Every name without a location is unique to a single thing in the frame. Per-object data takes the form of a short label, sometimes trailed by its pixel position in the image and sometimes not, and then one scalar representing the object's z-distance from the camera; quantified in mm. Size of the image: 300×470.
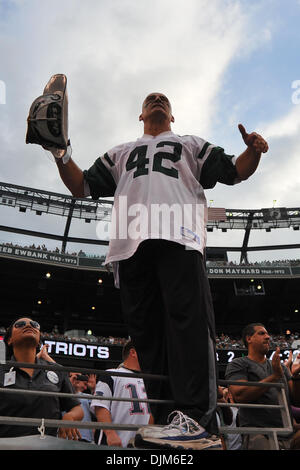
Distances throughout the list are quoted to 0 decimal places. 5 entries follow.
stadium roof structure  26500
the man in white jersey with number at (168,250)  1648
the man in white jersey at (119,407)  2638
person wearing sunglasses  2117
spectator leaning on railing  2473
